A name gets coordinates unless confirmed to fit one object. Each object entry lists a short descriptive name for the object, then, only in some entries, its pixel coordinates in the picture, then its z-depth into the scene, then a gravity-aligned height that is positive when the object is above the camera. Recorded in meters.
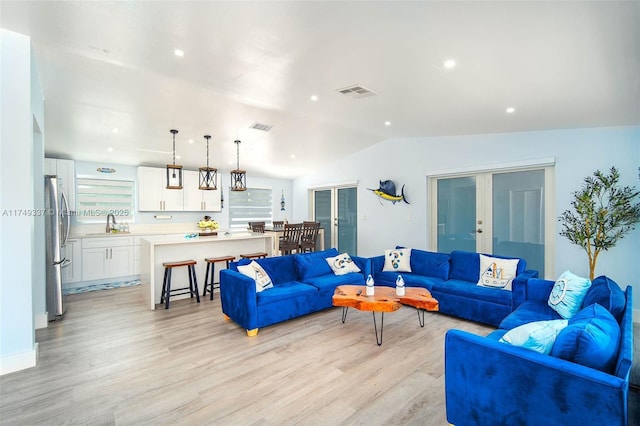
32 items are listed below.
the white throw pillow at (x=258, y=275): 3.57 -0.77
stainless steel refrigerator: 3.69 -0.34
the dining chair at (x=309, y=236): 6.38 -0.54
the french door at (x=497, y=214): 4.45 -0.06
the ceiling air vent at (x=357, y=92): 3.34 +1.37
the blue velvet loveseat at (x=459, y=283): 3.41 -0.96
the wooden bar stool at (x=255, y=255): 5.16 -0.77
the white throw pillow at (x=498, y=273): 3.65 -0.78
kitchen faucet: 5.93 -0.20
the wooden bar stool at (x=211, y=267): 4.69 -0.90
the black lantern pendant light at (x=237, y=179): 5.24 +0.58
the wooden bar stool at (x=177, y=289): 4.19 -1.05
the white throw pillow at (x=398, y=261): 4.63 -0.78
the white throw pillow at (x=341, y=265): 4.43 -0.80
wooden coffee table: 3.04 -0.94
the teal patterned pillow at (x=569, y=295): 2.61 -0.76
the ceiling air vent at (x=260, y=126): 4.83 +1.39
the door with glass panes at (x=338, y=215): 7.24 -0.11
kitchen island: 4.23 -0.66
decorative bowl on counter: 5.08 -0.26
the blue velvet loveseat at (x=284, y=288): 3.30 -0.96
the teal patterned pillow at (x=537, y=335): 1.63 -0.70
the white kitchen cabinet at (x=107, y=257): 5.30 -0.84
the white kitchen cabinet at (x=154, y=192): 6.21 +0.40
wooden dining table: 6.27 -0.54
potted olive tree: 3.56 -0.05
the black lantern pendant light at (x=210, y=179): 6.75 +0.74
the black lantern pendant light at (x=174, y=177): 4.63 +0.58
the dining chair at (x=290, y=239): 6.11 -0.58
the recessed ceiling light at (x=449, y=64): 2.59 +1.29
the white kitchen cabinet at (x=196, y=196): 6.80 +0.35
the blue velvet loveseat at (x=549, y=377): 1.35 -0.84
